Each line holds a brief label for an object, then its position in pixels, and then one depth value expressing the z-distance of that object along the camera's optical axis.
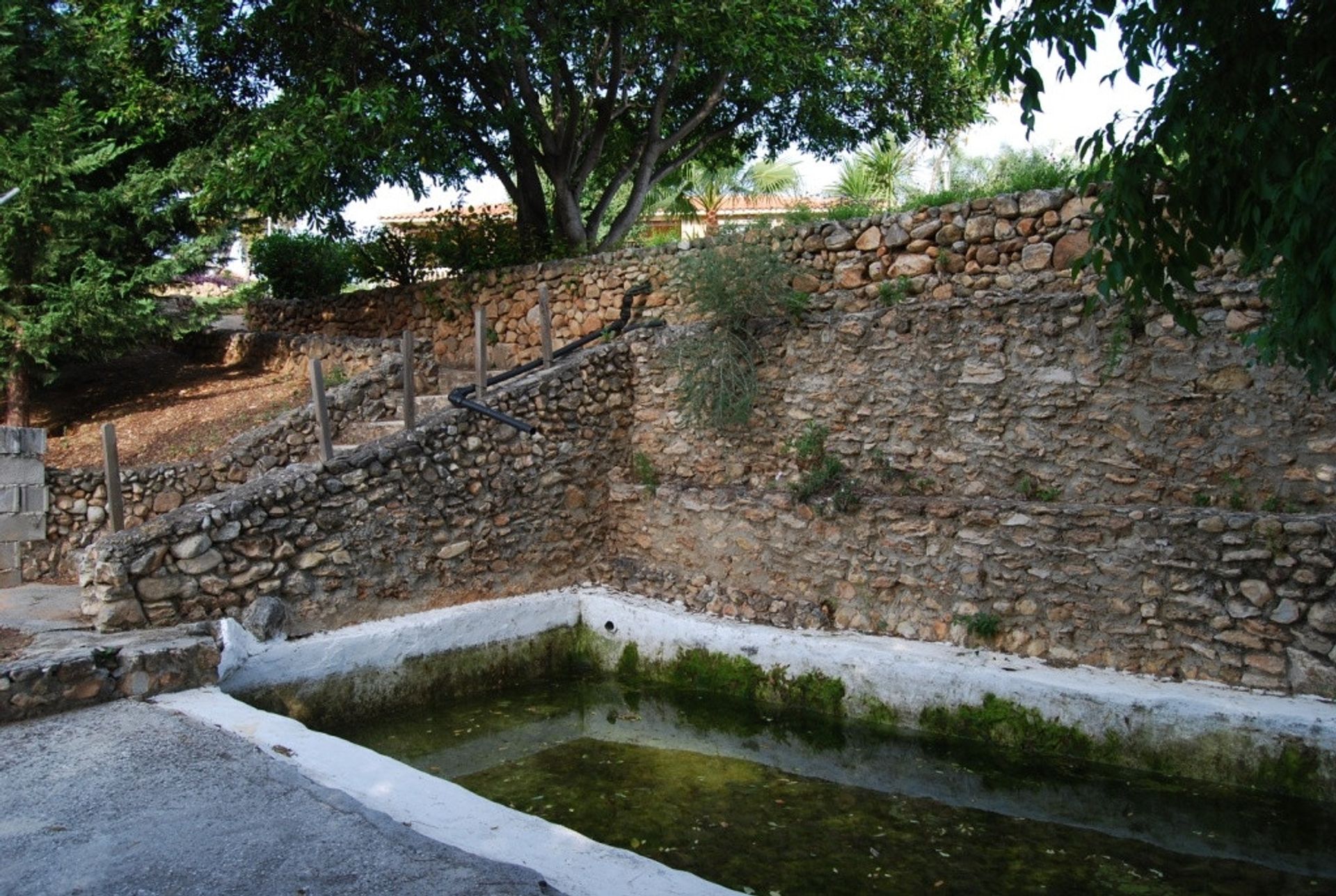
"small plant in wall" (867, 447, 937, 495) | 8.14
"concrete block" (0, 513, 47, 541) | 9.35
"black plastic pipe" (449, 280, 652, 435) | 9.28
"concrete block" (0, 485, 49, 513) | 9.38
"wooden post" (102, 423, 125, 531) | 7.89
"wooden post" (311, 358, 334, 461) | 8.48
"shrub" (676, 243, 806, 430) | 9.15
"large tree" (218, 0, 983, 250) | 11.51
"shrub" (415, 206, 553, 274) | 13.68
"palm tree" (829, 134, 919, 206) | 13.73
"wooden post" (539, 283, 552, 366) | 10.03
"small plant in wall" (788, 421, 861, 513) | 8.17
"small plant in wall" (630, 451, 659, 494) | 9.88
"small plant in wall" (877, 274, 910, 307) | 8.83
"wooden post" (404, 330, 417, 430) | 9.09
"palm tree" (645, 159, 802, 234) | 17.47
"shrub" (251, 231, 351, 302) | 16.38
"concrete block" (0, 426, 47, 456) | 9.39
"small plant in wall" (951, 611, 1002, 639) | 7.29
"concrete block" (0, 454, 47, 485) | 9.38
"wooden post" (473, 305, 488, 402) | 9.60
